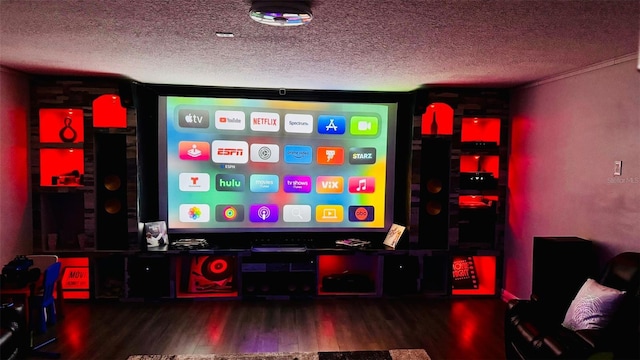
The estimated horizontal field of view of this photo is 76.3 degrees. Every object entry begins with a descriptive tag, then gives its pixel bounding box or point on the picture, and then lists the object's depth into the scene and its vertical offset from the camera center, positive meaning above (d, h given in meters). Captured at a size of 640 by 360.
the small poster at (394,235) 5.04 -0.92
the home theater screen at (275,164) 5.00 -0.05
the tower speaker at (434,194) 5.14 -0.40
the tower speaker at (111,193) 4.79 -0.42
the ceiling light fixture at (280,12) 2.17 +0.81
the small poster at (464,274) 5.12 -1.39
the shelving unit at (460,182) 4.96 -0.24
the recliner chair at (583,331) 2.65 -1.17
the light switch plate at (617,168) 3.36 -0.02
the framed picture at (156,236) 4.80 -0.92
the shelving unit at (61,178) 4.62 -0.25
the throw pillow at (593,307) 2.85 -1.02
